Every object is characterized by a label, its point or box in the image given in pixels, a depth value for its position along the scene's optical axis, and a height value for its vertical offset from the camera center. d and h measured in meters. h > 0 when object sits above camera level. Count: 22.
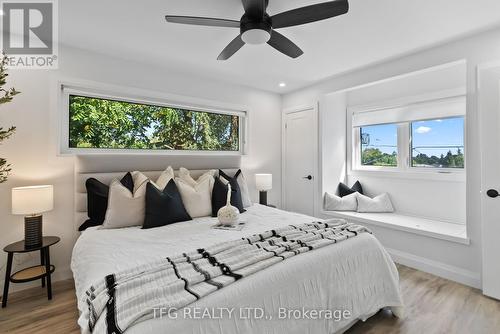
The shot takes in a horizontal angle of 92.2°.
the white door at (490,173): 2.14 -0.05
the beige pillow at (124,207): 2.25 -0.37
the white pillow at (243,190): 3.14 -0.30
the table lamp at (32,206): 2.03 -0.32
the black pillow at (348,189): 3.91 -0.35
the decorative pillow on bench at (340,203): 3.70 -0.55
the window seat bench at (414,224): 2.57 -0.71
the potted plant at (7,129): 1.95 +0.36
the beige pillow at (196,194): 2.62 -0.29
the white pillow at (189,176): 2.88 -0.10
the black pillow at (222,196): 2.76 -0.34
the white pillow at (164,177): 2.67 -0.10
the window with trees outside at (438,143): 3.14 +0.34
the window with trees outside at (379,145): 3.77 +0.37
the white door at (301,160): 3.86 +0.13
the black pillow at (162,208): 2.30 -0.40
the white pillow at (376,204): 3.60 -0.55
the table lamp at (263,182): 3.68 -0.22
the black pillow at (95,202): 2.41 -0.35
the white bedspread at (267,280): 1.12 -0.65
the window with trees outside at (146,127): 2.74 +0.55
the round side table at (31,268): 2.03 -0.93
